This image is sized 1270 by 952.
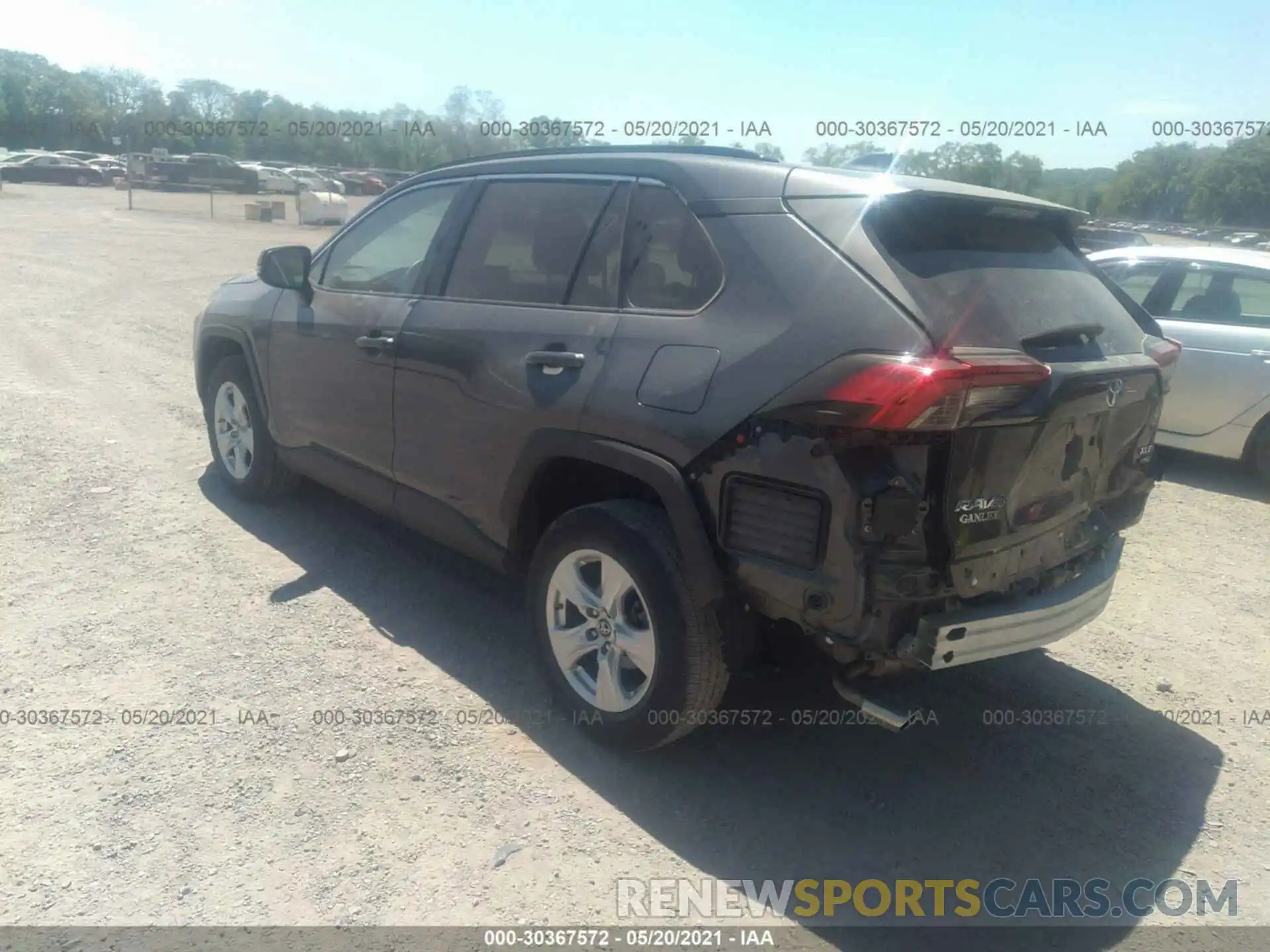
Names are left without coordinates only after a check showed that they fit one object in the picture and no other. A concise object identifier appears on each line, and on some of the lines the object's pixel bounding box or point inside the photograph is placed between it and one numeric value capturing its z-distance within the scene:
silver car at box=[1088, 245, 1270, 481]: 6.61
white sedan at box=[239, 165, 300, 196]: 43.75
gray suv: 2.60
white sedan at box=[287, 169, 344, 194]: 40.88
